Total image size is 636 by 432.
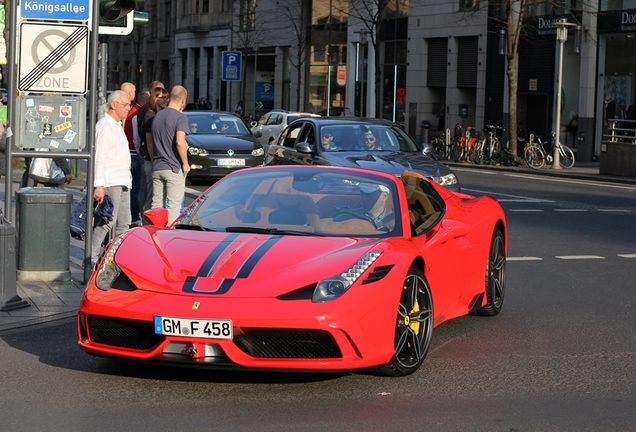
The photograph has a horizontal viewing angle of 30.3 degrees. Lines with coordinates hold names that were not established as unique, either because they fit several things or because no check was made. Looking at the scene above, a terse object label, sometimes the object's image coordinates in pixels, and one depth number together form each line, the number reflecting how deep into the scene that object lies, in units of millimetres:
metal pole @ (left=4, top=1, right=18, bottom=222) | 9945
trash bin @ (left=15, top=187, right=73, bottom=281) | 10109
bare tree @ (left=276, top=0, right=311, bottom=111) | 57344
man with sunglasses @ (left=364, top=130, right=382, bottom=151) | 17594
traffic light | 11570
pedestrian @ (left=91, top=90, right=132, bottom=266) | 10766
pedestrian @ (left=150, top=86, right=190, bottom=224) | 12219
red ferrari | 6266
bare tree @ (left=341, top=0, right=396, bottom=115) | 44844
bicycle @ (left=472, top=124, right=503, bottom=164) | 36844
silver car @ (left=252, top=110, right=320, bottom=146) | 36969
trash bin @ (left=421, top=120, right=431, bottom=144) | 46750
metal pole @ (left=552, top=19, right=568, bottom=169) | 33562
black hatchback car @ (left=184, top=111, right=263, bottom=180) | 23219
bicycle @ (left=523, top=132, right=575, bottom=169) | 33875
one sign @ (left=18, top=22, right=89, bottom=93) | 10172
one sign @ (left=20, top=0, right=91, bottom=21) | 10289
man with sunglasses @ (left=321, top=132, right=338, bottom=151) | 17578
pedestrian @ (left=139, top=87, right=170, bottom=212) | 12953
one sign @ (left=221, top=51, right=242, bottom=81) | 46188
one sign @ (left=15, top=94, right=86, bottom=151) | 10273
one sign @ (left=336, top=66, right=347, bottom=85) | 54656
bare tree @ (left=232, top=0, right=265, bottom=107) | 63284
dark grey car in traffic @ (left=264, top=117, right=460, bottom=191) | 16594
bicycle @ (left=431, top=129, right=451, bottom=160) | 39844
